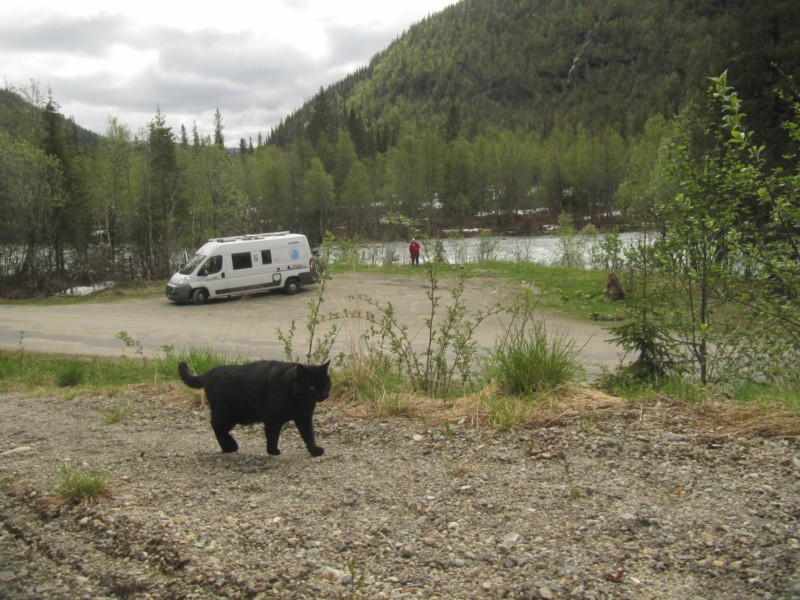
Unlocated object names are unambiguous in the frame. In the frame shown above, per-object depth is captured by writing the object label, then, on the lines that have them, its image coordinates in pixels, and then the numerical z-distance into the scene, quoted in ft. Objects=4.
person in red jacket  113.39
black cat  16.46
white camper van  88.43
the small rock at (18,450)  19.12
